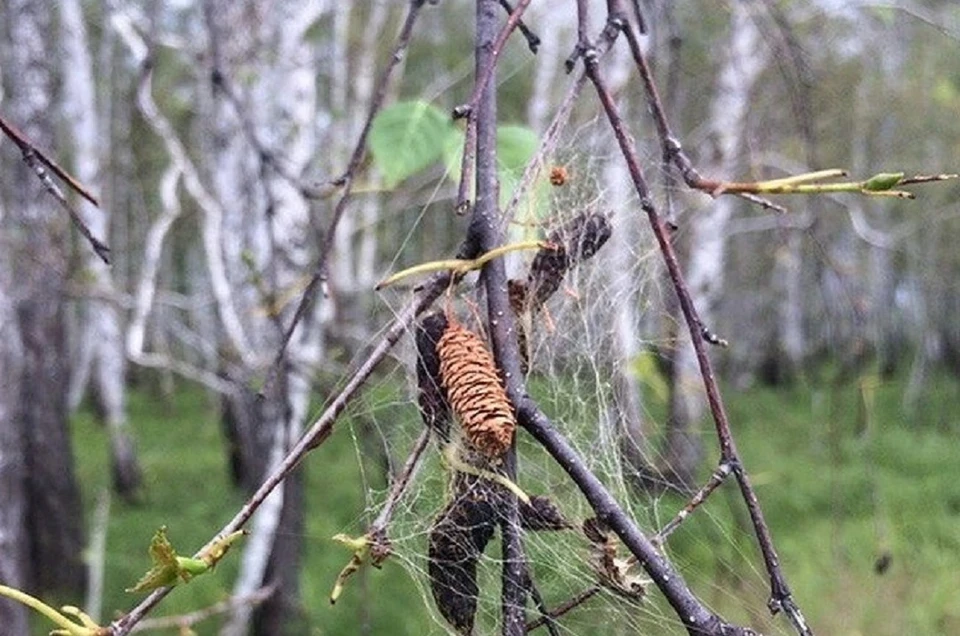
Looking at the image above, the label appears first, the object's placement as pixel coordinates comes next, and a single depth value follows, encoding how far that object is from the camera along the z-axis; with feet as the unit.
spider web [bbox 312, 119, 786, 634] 1.22
